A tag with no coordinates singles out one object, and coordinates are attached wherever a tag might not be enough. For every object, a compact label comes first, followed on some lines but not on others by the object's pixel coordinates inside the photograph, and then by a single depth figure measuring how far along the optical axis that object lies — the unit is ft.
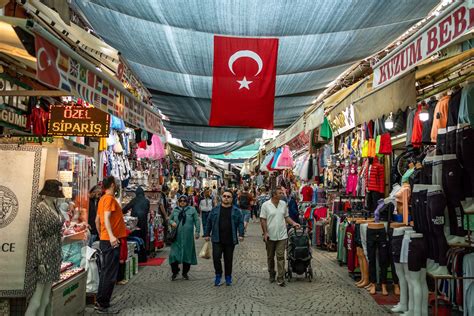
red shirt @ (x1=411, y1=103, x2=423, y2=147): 22.73
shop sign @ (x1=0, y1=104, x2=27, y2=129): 20.08
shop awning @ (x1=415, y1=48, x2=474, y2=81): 18.78
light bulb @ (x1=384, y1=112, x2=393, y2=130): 28.48
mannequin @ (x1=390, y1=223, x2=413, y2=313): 20.61
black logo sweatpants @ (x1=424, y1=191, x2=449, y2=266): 17.25
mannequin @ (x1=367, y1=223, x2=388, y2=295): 26.27
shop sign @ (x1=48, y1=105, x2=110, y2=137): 22.82
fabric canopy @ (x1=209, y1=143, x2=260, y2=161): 101.22
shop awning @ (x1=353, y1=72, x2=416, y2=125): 18.06
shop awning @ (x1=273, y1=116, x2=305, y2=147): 40.05
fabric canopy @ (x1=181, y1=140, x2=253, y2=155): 74.11
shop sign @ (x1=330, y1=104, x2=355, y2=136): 25.86
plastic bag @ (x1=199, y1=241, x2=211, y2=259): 30.64
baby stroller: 29.71
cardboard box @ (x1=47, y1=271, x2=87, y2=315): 17.78
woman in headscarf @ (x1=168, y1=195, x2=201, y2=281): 29.96
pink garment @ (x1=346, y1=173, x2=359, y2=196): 36.06
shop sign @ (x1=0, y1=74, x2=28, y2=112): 19.20
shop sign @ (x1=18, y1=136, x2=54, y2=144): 19.27
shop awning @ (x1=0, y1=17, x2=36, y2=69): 13.58
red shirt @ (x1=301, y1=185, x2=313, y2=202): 48.08
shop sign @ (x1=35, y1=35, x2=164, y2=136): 12.69
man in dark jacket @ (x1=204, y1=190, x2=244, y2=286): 28.55
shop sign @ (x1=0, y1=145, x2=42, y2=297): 16.31
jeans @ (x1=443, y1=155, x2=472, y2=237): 16.47
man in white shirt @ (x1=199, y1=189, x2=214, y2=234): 55.11
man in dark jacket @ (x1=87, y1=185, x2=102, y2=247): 29.14
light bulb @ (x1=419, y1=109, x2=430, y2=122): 21.15
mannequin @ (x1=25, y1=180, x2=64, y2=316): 16.43
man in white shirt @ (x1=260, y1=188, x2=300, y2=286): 29.07
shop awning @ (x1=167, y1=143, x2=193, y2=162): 65.90
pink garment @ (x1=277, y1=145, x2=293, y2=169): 54.80
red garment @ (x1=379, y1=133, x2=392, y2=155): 30.07
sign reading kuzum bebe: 11.93
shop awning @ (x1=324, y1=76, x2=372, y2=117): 22.35
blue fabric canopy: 19.92
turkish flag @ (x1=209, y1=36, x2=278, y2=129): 23.86
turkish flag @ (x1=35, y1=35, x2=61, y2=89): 12.33
